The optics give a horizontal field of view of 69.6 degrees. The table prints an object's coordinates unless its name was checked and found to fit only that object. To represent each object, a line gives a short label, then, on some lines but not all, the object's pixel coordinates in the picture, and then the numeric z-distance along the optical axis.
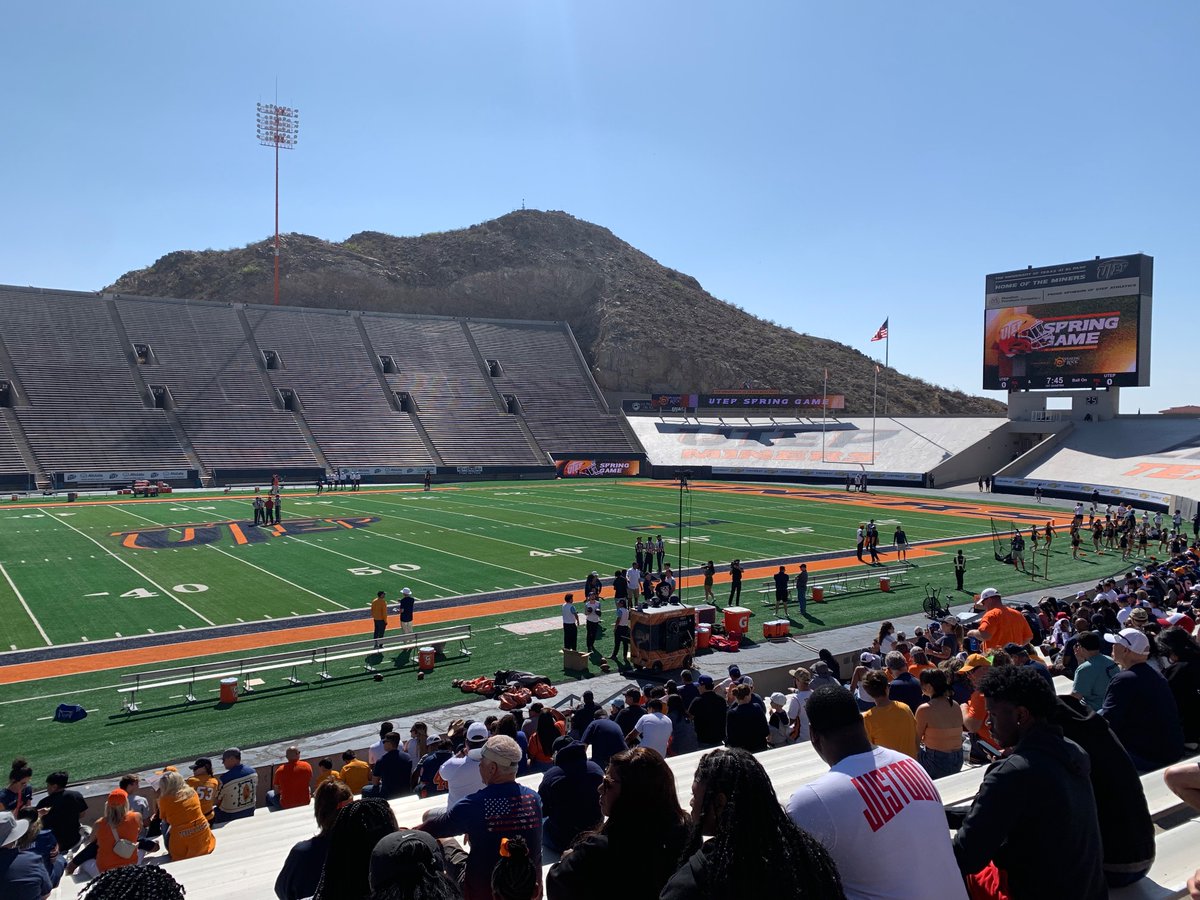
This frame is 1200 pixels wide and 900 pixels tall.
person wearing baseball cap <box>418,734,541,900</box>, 3.90
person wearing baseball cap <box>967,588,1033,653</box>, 9.72
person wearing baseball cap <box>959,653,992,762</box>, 6.61
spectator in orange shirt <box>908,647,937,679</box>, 9.76
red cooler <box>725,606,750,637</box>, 16.73
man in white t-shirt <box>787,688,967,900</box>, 2.78
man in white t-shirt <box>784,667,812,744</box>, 9.60
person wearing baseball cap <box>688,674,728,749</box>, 8.54
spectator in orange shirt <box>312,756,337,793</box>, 8.54
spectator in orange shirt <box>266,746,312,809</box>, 8.61
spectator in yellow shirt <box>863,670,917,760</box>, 5.47
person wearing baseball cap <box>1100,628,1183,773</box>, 4.92
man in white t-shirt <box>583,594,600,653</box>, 16.17
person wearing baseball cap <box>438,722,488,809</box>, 5.72
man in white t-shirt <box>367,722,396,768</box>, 8.73
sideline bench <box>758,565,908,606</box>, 21.44
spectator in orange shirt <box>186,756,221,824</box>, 7.95
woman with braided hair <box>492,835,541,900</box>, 3.21
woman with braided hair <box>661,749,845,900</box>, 2.37
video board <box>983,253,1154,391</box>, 44.62
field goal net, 23.91
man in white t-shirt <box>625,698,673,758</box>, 7.21
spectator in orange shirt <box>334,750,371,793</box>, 8.07
